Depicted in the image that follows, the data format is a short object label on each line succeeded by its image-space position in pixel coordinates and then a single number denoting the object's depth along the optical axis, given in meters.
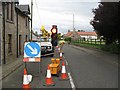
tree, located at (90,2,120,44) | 13.93
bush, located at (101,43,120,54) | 15.92
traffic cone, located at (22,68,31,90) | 4.86
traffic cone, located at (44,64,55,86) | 5.46
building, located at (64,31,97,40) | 85.22
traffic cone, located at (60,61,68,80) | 6.24
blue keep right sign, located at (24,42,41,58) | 6.39
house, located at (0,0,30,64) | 9.87
